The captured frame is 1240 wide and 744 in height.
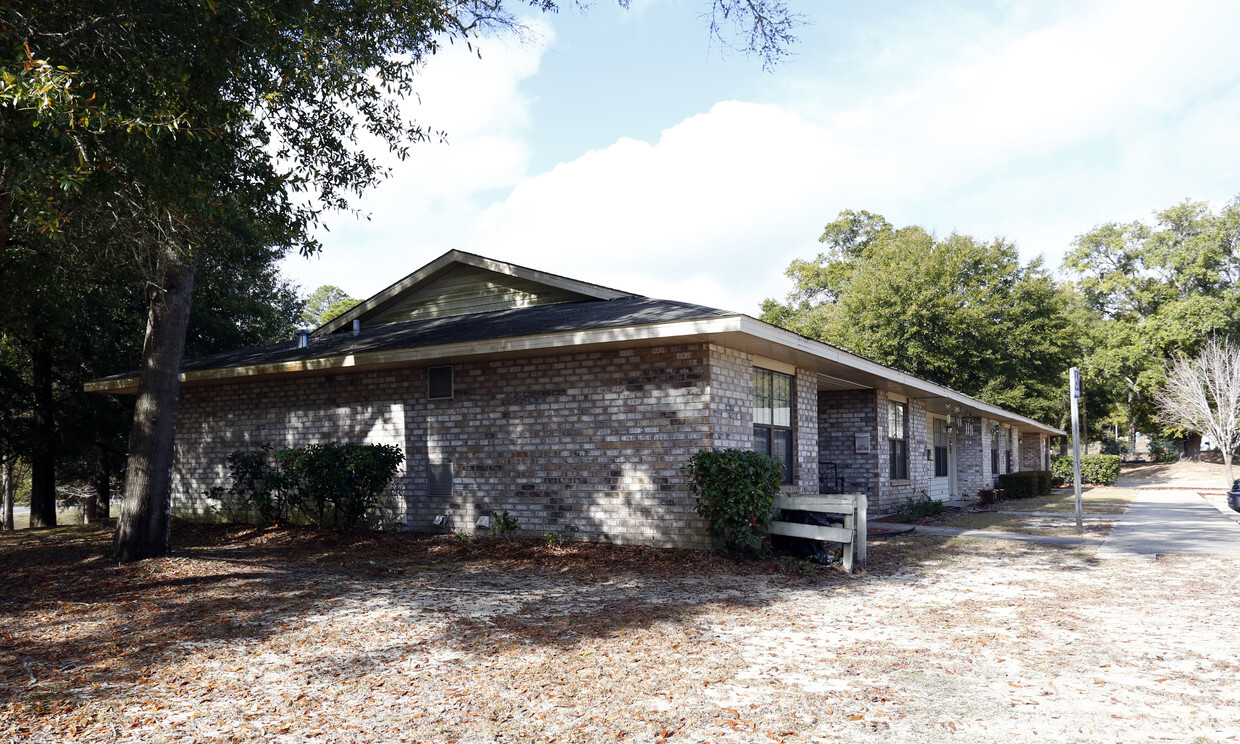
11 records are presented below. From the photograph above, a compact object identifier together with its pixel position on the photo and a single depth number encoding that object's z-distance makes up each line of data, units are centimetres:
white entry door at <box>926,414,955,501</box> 2102
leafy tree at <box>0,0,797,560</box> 670
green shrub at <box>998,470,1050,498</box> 2645
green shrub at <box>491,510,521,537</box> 1134
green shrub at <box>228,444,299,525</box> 1312
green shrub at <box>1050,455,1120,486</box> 3428
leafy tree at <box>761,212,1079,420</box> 3419
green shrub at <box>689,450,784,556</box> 933
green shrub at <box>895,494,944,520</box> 1675
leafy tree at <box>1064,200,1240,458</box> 4328
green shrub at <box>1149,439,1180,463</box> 5319
